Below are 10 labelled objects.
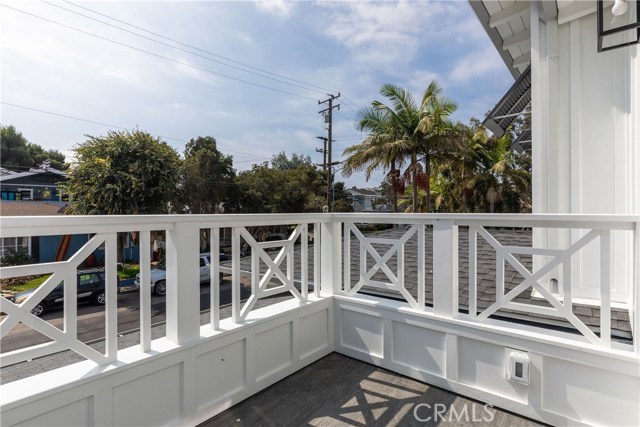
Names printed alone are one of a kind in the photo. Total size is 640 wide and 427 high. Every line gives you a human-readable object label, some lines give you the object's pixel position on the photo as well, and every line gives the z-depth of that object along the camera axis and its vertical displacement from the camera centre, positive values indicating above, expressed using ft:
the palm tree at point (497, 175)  46.01 +5.95
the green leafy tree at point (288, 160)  96.17 +17.93
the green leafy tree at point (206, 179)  56.03 +6.89
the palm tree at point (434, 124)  33.99 +10.22
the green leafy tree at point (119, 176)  32.53 +4.37
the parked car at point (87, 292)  26.17 -7.10
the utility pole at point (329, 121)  58.90 +18.52
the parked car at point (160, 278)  27.48 -6.85
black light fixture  5.77 +4.04
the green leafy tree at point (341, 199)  80.71 +4.56
